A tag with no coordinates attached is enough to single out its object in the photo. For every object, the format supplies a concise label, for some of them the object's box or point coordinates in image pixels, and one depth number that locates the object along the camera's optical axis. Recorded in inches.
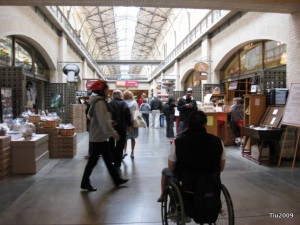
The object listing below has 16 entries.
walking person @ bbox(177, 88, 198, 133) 323.9
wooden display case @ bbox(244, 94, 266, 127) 289.0
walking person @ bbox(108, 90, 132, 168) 237.8
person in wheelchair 104.3
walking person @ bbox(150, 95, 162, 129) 550.0
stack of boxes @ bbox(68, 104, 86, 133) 491.8
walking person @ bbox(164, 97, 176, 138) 421.7
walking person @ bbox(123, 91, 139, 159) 277.1
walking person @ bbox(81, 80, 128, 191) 177.8
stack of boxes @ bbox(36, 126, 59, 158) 279.1
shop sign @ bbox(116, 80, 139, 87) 1337.4
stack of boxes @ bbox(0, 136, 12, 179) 210.2
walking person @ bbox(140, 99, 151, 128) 551.8
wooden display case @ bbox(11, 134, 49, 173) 223.8
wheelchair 103.6
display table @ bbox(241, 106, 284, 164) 252.2
